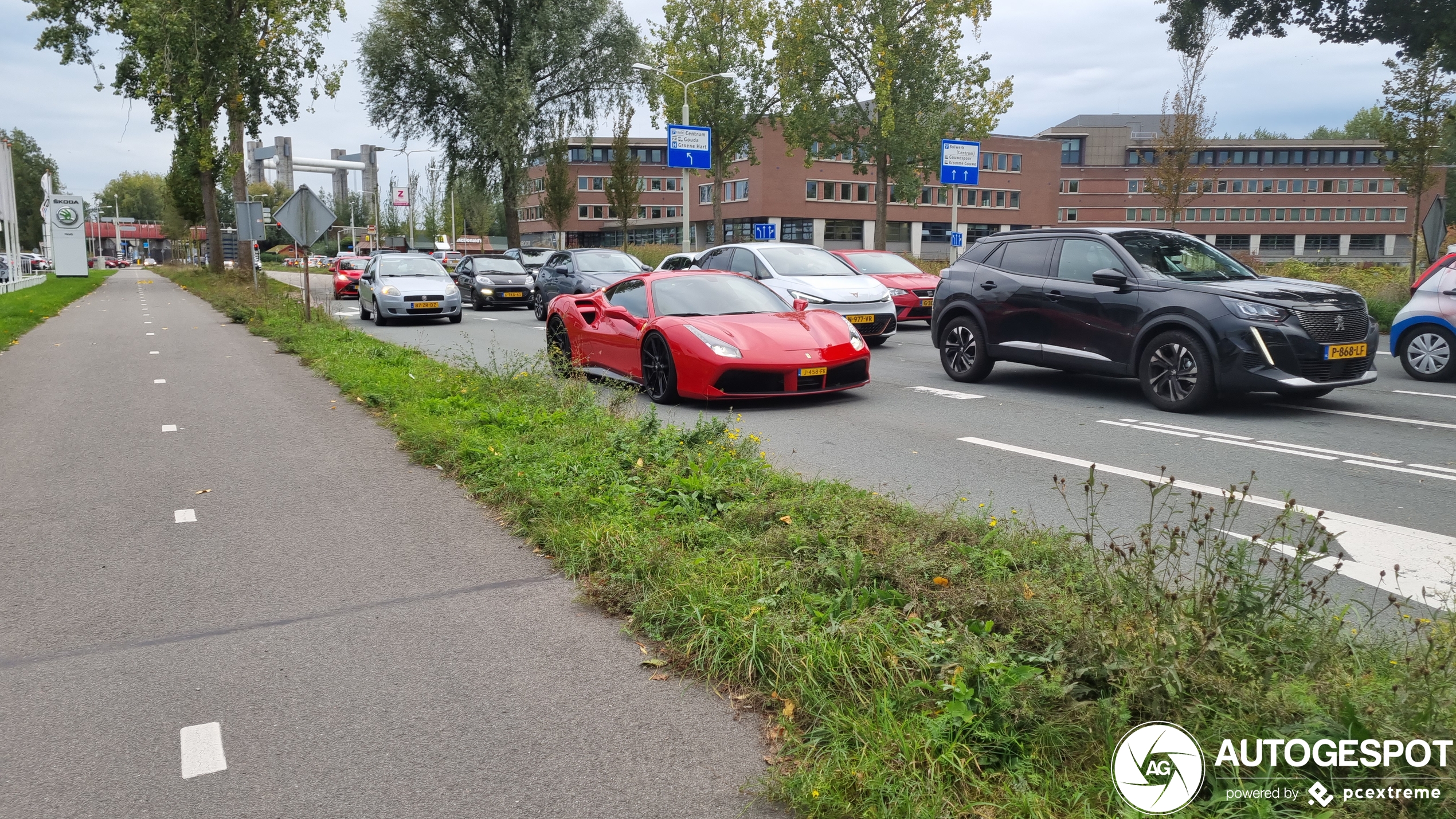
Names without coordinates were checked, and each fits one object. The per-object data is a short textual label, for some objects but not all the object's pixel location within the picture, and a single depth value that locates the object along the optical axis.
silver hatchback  21.72
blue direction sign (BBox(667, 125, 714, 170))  36.56
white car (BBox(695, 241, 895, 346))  15.61
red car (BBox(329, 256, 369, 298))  34.69
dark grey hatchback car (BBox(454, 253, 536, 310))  26.66
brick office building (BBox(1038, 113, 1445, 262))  96.25
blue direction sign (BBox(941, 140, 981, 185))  34.44
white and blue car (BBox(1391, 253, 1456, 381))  11.80
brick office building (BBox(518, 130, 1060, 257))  77.56
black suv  8.82
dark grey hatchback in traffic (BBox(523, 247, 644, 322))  21.38
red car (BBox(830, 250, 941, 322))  19.31
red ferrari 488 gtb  9.62
